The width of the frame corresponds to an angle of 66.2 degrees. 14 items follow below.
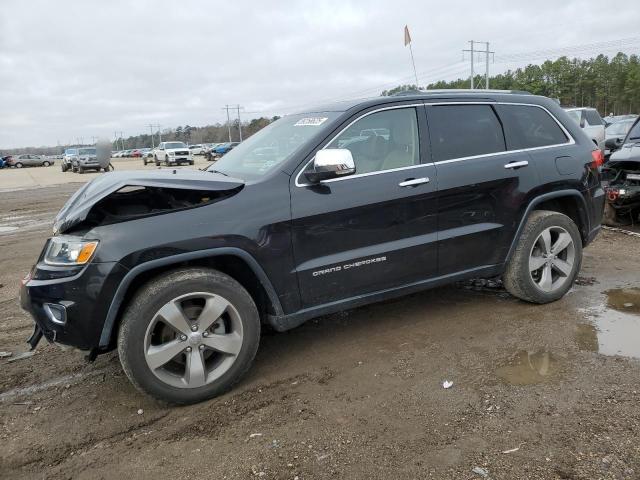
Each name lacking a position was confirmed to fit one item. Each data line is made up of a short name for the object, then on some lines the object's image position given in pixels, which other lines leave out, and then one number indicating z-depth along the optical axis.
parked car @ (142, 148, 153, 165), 47.94
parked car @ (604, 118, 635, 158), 15.16
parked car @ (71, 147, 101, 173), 31.09
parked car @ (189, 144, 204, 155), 66.71
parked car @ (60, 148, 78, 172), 35.55
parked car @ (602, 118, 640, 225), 6.90
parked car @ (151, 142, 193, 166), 35.69
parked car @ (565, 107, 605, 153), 14.98
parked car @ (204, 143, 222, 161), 48.26
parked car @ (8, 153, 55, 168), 54.91
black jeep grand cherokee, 2.83
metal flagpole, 6.60
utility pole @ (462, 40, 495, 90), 50.87
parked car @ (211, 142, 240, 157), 47.32
